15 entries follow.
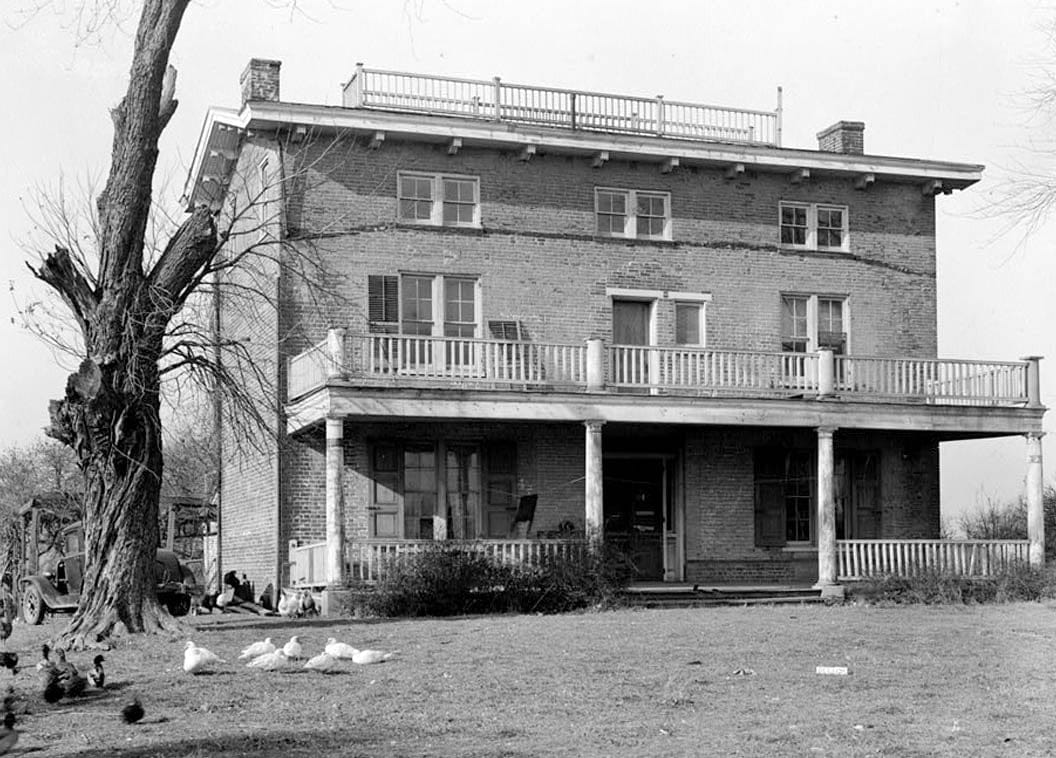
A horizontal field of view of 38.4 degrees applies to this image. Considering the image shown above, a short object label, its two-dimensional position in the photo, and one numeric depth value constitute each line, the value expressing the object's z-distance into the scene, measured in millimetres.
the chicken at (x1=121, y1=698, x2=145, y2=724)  10672
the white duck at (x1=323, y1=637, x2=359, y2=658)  13833
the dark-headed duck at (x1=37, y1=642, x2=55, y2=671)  12930
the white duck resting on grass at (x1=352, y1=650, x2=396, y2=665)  13914
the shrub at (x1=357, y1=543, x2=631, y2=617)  21391
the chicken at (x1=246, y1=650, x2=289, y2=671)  13523
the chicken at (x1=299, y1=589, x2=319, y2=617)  22641
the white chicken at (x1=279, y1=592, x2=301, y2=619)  22641
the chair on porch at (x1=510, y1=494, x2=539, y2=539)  24906
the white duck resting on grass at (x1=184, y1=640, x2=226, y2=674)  13258
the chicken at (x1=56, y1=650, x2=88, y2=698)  12062
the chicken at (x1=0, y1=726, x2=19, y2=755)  7648
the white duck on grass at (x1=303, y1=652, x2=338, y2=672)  13273
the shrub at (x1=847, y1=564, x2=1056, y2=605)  23484
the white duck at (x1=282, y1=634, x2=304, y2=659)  13867
